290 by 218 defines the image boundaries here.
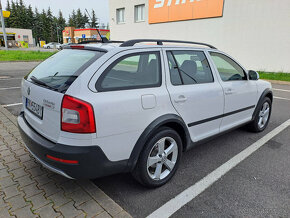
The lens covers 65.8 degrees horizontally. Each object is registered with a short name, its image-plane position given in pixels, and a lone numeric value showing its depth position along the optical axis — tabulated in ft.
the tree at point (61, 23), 311.99
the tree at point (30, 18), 278.26
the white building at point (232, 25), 41.34
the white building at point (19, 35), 198.87
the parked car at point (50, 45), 172.49
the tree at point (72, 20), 329.31
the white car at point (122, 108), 6.52
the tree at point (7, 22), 258.69
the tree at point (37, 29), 294.05
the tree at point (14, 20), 261.44
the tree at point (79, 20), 326.85
